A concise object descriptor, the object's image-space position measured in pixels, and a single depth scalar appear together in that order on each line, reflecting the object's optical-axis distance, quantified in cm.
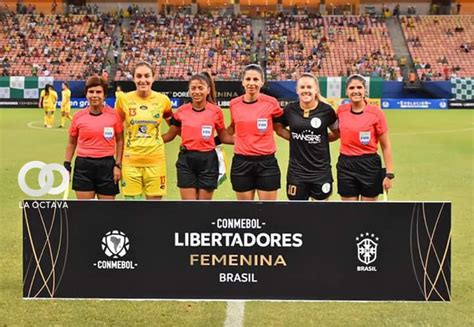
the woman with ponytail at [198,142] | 611
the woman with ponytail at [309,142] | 602
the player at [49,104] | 2070
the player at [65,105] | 2175
